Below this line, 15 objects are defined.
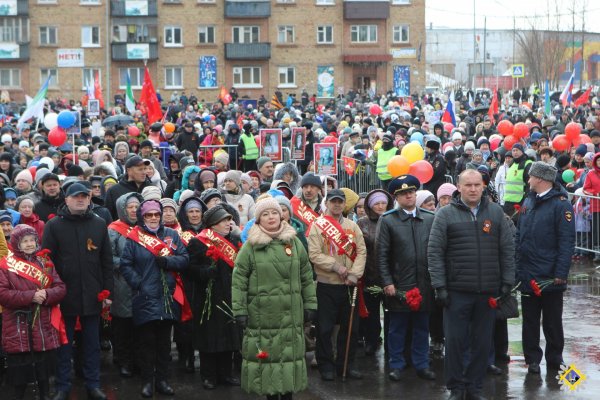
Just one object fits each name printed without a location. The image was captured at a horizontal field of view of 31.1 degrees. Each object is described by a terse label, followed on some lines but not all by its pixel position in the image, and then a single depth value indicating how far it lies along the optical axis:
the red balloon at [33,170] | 15.31
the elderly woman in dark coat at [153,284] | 9.65
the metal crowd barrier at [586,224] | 16.88
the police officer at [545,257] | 10.06
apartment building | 71.88
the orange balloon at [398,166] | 16.89
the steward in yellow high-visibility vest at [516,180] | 17.73
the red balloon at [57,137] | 19.95
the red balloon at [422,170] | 16.77
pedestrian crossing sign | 53.69
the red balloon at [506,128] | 22.89
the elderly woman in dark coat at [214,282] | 9.65
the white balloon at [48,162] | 16.57
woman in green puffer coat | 8.51
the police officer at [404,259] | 10.09
